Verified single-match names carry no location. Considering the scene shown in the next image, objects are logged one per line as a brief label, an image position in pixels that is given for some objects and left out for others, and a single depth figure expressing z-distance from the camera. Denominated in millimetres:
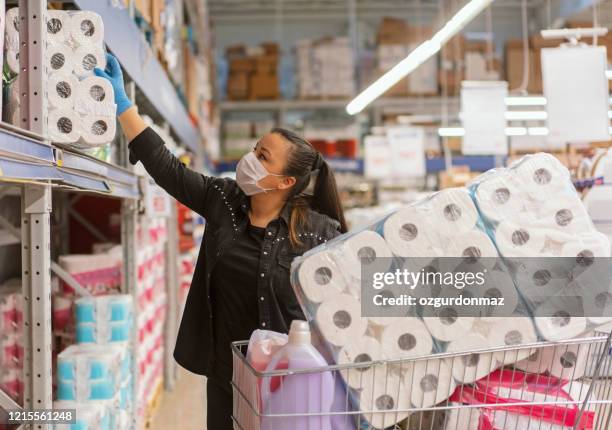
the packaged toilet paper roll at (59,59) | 2438
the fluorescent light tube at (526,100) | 8120
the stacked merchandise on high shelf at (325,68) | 15086
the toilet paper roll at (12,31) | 2252
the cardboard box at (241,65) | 15305
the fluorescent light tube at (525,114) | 9073
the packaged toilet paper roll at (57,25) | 2475
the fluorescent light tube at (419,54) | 5066
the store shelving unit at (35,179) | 2061
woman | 2691
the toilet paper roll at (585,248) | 1813
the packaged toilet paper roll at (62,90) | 2396
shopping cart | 1754
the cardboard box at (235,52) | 15422
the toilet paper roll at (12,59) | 2250
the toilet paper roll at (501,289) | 1799
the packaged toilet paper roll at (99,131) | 2502
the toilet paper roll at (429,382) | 1778
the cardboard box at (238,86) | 15391
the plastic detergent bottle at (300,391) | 1716
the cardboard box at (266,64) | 15273
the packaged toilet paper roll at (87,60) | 2480
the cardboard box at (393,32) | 15219
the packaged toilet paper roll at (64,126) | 2387
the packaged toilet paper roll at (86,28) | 2516
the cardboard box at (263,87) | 15406
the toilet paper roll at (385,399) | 1763
